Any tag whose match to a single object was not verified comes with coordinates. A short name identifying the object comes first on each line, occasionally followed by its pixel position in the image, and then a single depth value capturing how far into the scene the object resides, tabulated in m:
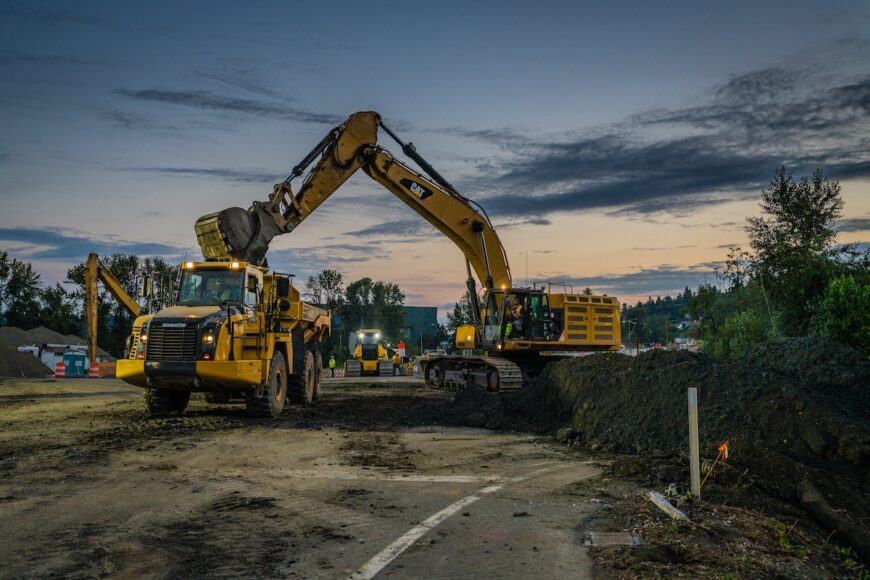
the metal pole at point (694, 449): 7.62
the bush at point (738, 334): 40.47
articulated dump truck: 14.18
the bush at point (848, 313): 25.77
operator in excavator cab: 21.27
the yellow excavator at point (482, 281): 19.94
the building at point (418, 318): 100.19
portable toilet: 46.22
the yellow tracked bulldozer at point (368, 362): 41.75
